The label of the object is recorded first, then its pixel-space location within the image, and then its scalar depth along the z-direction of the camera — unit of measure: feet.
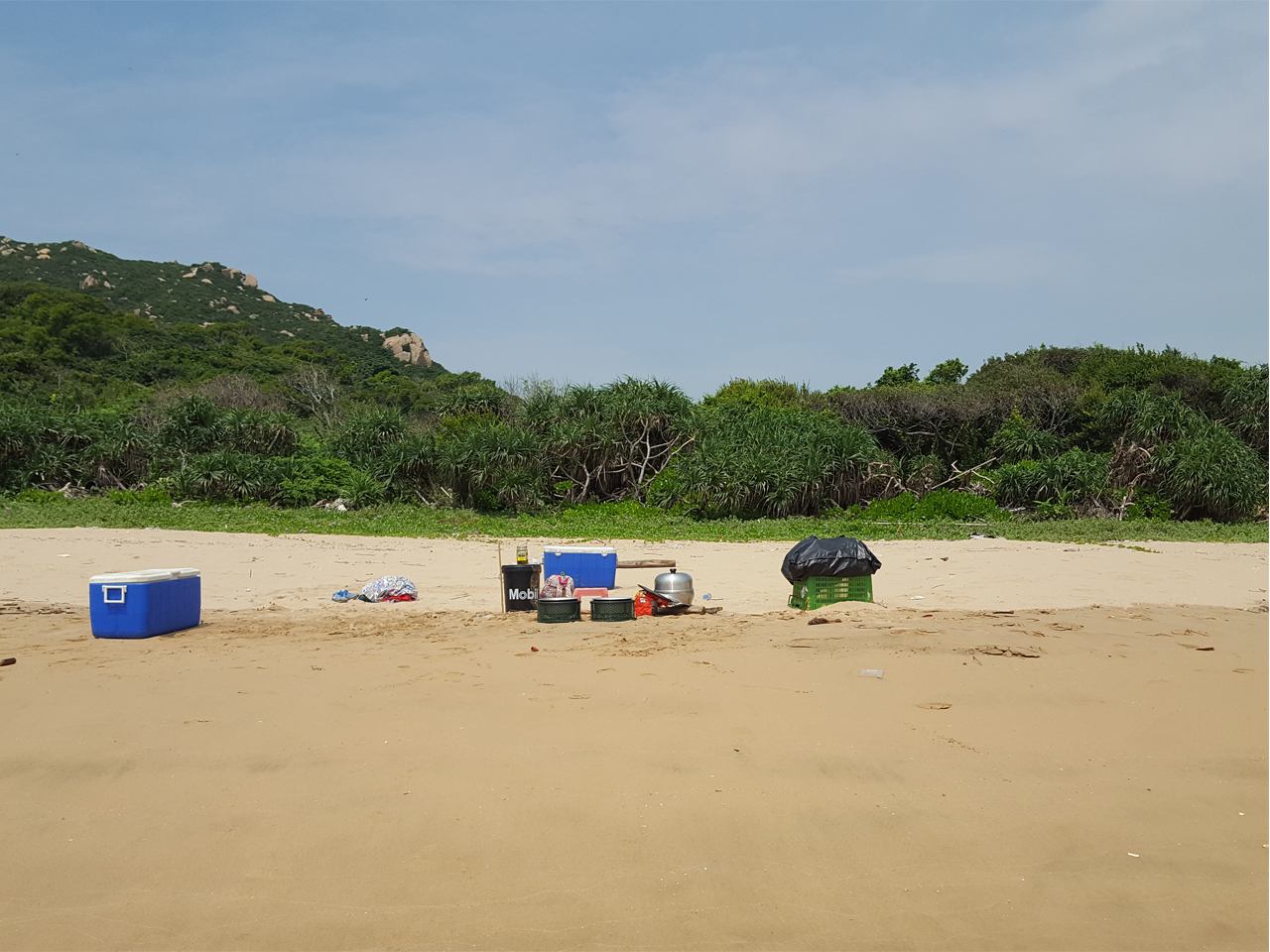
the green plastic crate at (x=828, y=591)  25.80
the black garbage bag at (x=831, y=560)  25.76
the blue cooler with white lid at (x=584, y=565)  28.89
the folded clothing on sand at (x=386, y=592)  28.07
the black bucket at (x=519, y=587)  26.04
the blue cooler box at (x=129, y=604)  21.72
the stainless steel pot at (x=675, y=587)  25.70
